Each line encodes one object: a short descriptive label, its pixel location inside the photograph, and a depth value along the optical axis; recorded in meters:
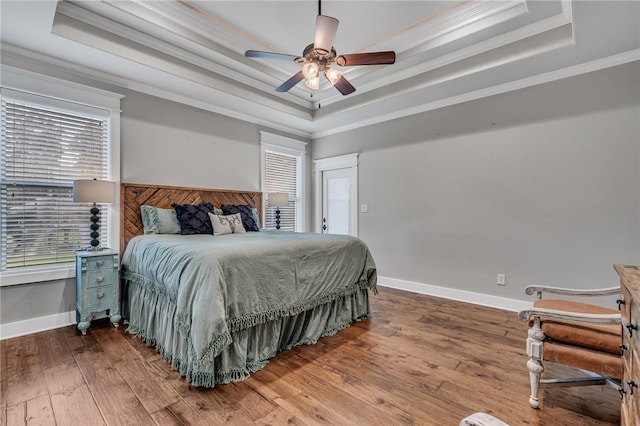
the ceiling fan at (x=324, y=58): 2.24
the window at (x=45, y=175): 2.67
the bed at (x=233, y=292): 1.88
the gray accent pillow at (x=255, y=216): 4.09
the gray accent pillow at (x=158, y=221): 3.26
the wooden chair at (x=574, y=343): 1.51
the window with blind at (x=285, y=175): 4.90
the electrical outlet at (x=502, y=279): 3.44
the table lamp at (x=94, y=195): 2.69
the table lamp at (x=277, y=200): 4.50
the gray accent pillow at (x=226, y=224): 3.46
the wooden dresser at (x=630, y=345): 0.93
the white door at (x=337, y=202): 5.14
